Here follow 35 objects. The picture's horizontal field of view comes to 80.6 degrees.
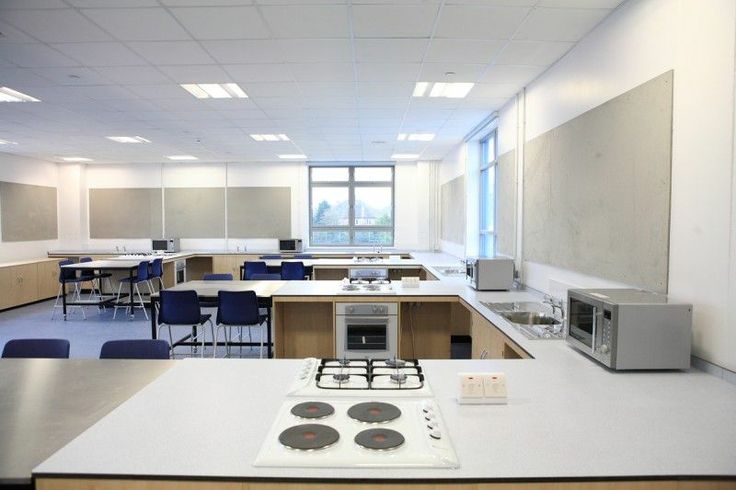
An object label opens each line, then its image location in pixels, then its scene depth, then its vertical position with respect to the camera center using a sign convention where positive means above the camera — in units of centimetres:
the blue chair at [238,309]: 439 -83
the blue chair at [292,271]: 689 -71
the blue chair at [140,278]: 754 -91
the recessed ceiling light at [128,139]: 736 +151
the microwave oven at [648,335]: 201 -50
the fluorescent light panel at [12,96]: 475 +148
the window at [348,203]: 1053 +58
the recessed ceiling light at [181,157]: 943 +153
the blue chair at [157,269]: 792 -80
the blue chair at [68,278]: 732 -89
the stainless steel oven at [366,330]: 428 -102
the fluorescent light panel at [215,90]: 460 +150
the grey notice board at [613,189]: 243 +26
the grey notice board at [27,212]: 855 +30
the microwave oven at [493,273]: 440 -47
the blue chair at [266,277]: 603 -71
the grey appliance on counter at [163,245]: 987 -42
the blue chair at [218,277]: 591 -70
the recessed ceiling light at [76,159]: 955 +150
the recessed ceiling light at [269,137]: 729 +154
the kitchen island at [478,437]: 117 -67
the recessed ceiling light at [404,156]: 929 +156
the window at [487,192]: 674 +56
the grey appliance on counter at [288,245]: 985 -41
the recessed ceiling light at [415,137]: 721 +154
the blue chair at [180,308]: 450 -85
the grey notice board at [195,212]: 1042 +35
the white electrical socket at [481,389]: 161 -61
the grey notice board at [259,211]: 1041 +38
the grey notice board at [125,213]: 1045 +32
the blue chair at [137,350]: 253 -72
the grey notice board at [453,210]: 770 +33
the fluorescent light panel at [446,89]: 460 +152
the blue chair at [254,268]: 736 -70
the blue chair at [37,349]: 260 -74
